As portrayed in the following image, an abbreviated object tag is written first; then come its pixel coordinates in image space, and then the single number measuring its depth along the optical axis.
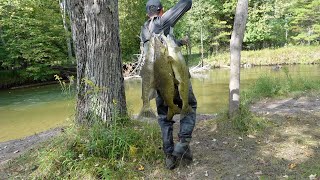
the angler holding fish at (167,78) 3.14
